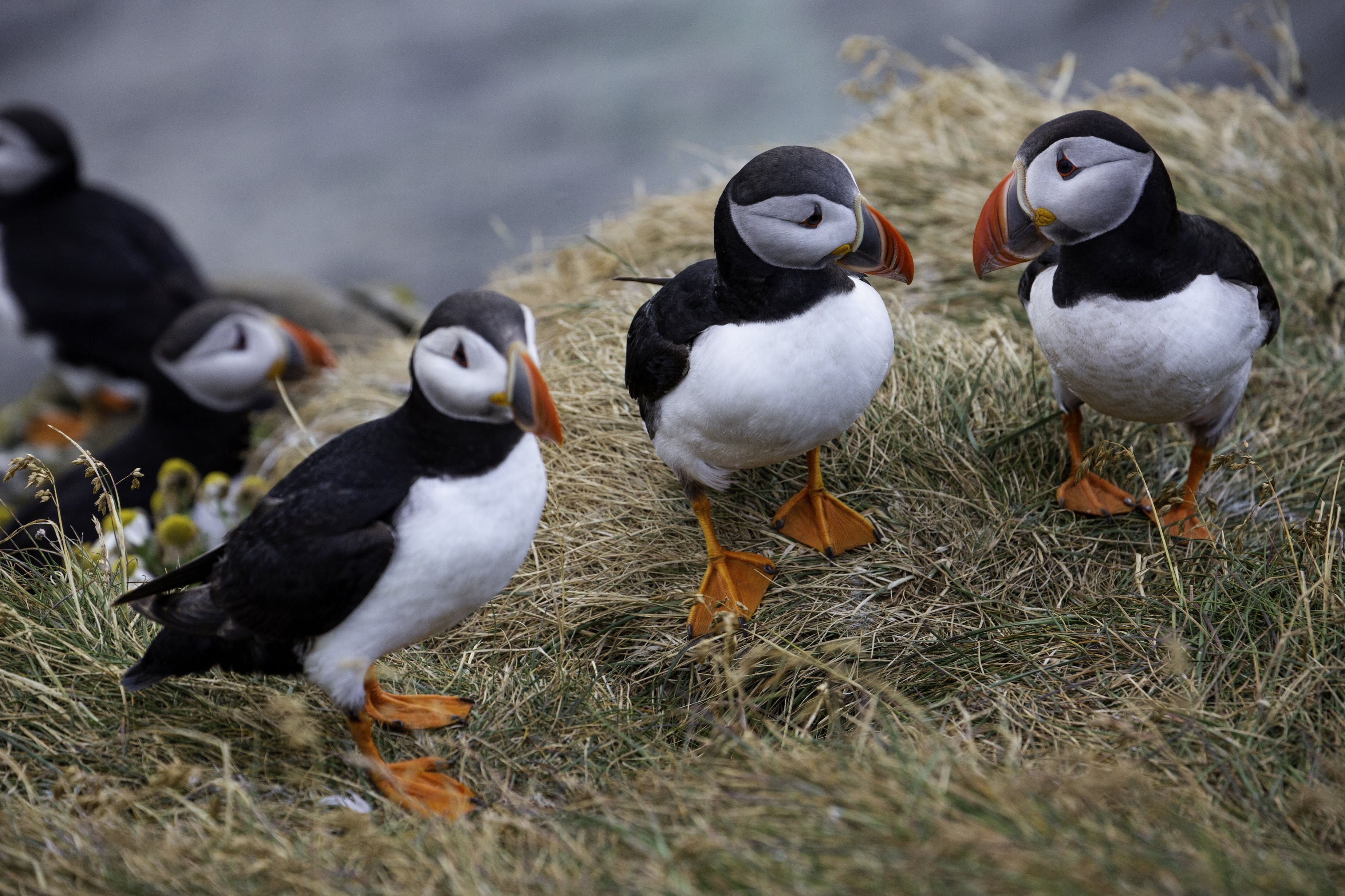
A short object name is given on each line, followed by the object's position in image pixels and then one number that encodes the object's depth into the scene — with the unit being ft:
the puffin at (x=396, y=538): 15.16
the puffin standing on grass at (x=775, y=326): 17.83
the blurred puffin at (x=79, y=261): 45.65
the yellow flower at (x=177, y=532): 28.50
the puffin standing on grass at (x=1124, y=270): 18.34
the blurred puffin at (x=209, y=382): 37.99
